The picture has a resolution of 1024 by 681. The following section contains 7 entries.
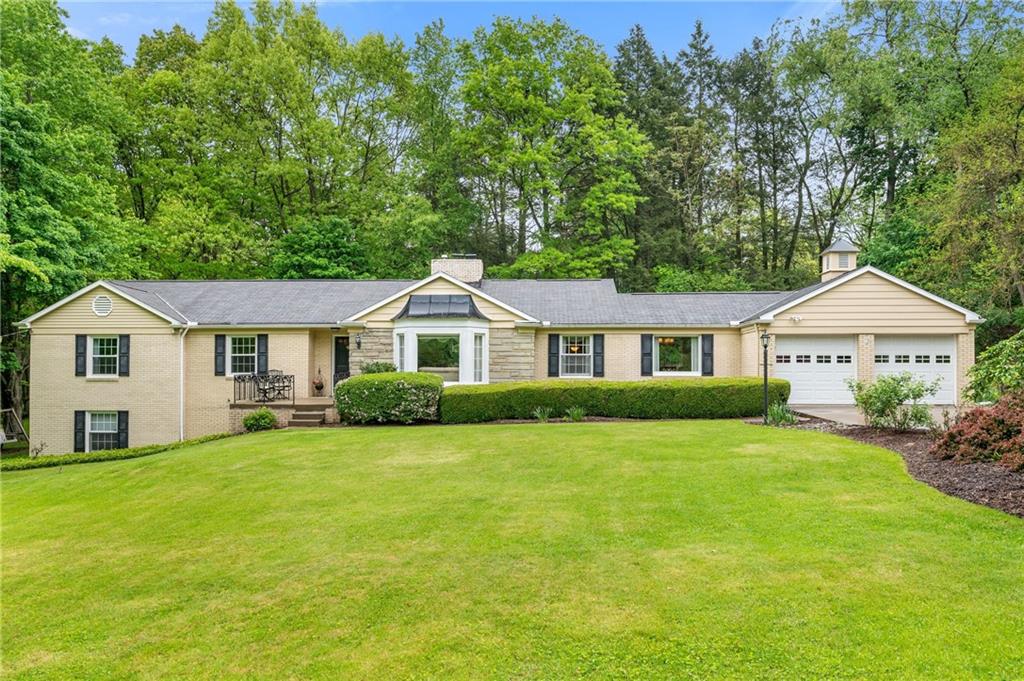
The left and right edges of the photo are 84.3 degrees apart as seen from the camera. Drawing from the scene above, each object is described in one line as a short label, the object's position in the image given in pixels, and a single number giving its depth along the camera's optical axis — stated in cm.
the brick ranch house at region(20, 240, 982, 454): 1766
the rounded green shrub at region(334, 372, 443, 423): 1499
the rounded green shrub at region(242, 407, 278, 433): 1598
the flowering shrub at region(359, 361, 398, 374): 1748
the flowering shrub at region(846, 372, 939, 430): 1162
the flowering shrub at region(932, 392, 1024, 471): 826
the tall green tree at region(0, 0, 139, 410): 1647
